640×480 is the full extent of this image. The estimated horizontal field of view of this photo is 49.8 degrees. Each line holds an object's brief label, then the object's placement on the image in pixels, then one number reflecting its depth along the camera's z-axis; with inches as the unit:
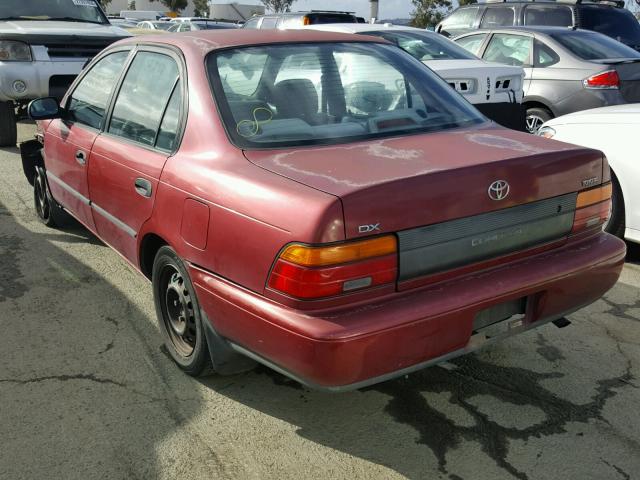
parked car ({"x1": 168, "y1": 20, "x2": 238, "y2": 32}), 741.4
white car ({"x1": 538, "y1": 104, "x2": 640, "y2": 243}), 184.4
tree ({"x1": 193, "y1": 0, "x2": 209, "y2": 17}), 2819.9
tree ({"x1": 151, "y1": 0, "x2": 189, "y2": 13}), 2760.8
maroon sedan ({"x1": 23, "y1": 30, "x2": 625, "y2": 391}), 95.7
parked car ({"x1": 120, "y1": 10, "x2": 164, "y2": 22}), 1841.9
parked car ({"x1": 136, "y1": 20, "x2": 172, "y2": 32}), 1001.7
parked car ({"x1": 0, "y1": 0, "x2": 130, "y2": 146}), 310.2
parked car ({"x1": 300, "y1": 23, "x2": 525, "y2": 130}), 260.4
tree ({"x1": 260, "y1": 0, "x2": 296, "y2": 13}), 2593.5
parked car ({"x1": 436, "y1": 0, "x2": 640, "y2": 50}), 415.5
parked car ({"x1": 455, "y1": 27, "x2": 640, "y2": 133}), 304.7
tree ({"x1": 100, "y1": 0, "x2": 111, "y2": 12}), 2635.3
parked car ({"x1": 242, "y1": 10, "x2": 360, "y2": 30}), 483.2
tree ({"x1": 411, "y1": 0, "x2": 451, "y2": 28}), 1439.5
